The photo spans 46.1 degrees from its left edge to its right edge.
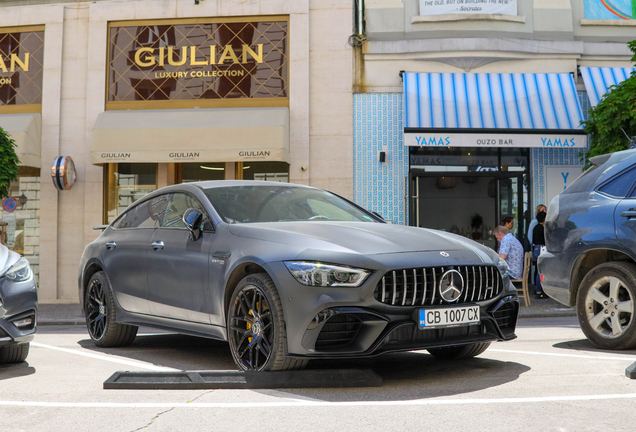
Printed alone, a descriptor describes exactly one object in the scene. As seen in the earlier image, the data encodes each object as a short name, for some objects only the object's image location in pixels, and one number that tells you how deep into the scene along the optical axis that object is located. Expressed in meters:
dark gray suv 6.27
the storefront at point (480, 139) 14.29
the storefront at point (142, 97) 15.62
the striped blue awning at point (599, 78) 14.82
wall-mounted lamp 15.30
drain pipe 15.67
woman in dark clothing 14.21
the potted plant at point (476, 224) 16.19
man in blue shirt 11.64
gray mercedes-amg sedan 4.64
